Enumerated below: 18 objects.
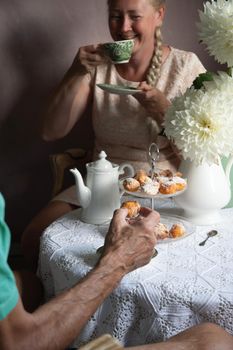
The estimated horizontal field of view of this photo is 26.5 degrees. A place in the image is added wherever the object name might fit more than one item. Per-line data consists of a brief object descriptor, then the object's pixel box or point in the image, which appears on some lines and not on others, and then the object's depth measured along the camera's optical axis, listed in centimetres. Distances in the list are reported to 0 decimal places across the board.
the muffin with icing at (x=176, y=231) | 133
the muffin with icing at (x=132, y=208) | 137
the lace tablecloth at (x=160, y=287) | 110
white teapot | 147
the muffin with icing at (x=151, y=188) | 135
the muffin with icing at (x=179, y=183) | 138
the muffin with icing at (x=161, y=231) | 132
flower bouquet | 130
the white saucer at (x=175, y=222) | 133
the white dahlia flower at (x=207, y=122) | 130
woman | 197
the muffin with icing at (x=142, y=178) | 139
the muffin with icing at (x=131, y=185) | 138
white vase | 142
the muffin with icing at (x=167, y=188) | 136
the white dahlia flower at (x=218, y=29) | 130
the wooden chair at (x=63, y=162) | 223
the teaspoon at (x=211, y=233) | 135
